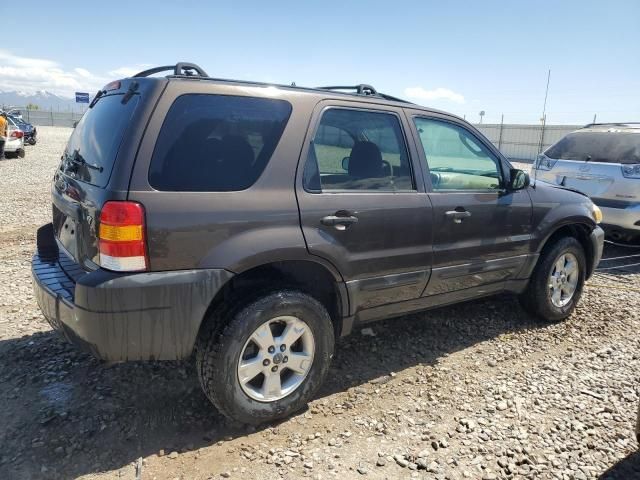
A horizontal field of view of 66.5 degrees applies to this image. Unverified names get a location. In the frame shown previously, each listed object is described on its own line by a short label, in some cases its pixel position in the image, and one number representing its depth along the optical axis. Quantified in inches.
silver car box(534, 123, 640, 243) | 249.0
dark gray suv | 94.1
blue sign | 1702.8
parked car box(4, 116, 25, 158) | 687.7
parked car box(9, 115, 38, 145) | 918.4
